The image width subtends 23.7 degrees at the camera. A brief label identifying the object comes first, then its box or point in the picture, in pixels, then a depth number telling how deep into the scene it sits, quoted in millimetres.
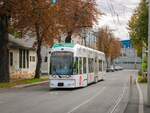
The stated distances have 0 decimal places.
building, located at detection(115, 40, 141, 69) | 129193
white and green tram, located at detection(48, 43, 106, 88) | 26100
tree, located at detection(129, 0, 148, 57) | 33276
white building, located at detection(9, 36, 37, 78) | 43668
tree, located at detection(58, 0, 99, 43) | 46250
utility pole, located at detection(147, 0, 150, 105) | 15662
